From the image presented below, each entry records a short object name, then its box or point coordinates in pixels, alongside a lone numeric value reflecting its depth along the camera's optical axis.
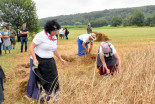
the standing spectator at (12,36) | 12.84
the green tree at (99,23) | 113.94
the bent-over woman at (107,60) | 4.25
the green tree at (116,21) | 109.93
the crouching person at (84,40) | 6.25
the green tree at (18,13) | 21.69
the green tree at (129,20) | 102.06
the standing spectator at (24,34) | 10.60
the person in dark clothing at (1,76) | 3.93
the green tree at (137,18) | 98.59
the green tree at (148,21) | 89.70
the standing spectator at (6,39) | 10.52
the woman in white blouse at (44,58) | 3.52
